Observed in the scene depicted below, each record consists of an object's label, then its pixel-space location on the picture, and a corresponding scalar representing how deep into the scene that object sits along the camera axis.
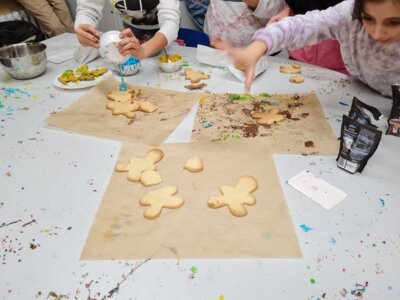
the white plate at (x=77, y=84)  1.22
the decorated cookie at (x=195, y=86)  1.22
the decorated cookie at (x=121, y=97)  1.14
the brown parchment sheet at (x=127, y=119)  0.98
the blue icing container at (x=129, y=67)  1.30
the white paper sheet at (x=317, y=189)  0.73
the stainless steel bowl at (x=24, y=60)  1.27
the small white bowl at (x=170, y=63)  1.33
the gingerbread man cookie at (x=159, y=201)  0.70
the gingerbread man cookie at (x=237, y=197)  0.70
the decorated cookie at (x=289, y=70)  1.31
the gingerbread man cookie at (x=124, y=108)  1.08
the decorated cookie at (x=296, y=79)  1.24
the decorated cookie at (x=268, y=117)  1.00
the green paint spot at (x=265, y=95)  1.15
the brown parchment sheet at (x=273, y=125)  0.91
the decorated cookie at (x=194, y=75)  1.27
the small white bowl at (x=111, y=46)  1.15
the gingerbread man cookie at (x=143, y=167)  0.79
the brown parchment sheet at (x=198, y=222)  0.62
